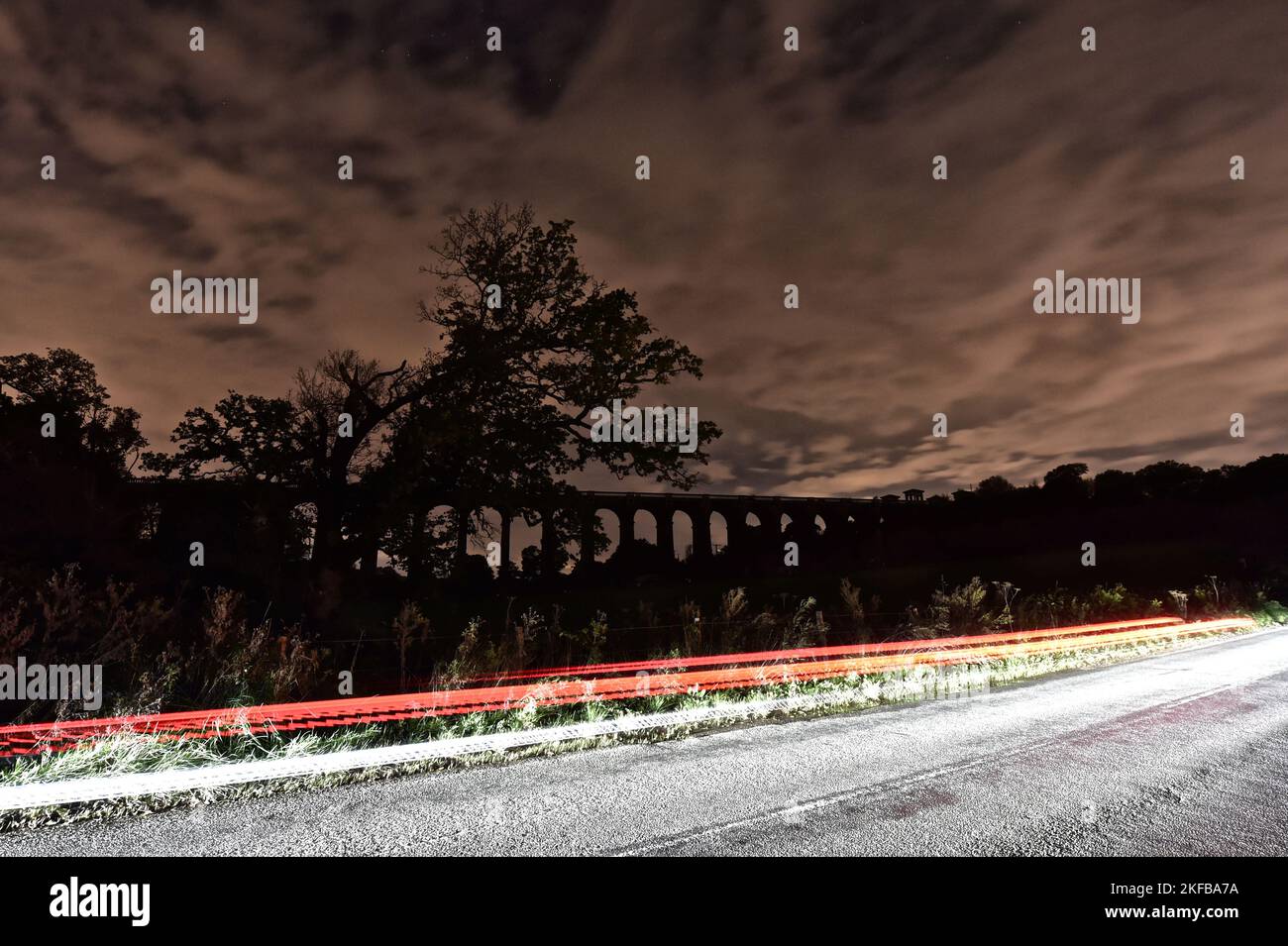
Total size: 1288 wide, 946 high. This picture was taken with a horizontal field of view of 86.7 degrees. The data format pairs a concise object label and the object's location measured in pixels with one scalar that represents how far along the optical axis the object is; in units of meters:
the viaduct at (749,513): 52.88
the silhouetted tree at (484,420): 16.64
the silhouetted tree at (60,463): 13.55
